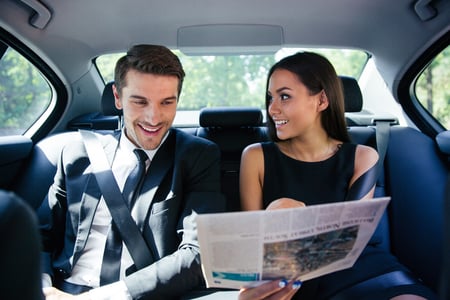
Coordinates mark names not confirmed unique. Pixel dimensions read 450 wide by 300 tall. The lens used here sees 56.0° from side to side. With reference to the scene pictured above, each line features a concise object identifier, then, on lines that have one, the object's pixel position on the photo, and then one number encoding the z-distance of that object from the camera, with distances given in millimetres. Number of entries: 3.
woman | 1815
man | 1614
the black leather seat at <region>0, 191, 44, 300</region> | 545
